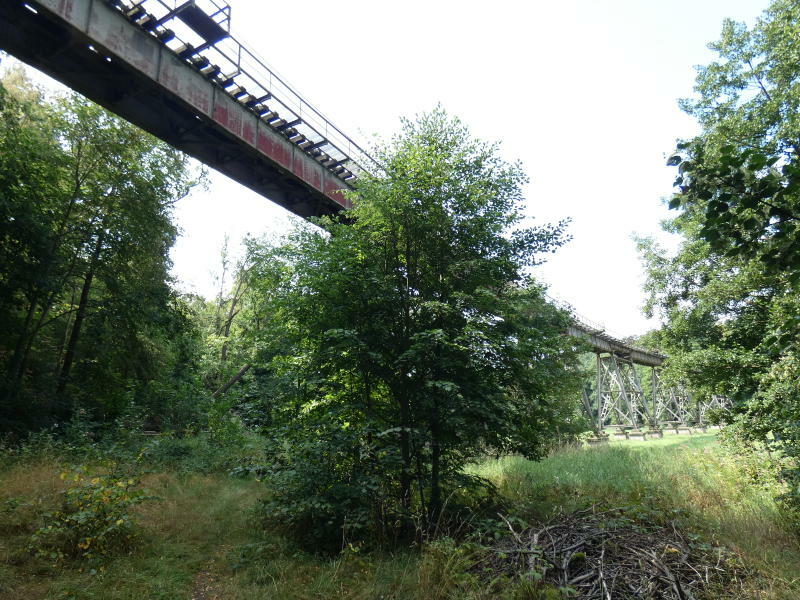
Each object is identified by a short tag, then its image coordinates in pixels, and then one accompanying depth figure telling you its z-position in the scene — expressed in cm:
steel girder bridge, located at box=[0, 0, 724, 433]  773
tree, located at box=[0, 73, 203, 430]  1091
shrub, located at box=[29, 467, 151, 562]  512
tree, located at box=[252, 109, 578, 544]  609
